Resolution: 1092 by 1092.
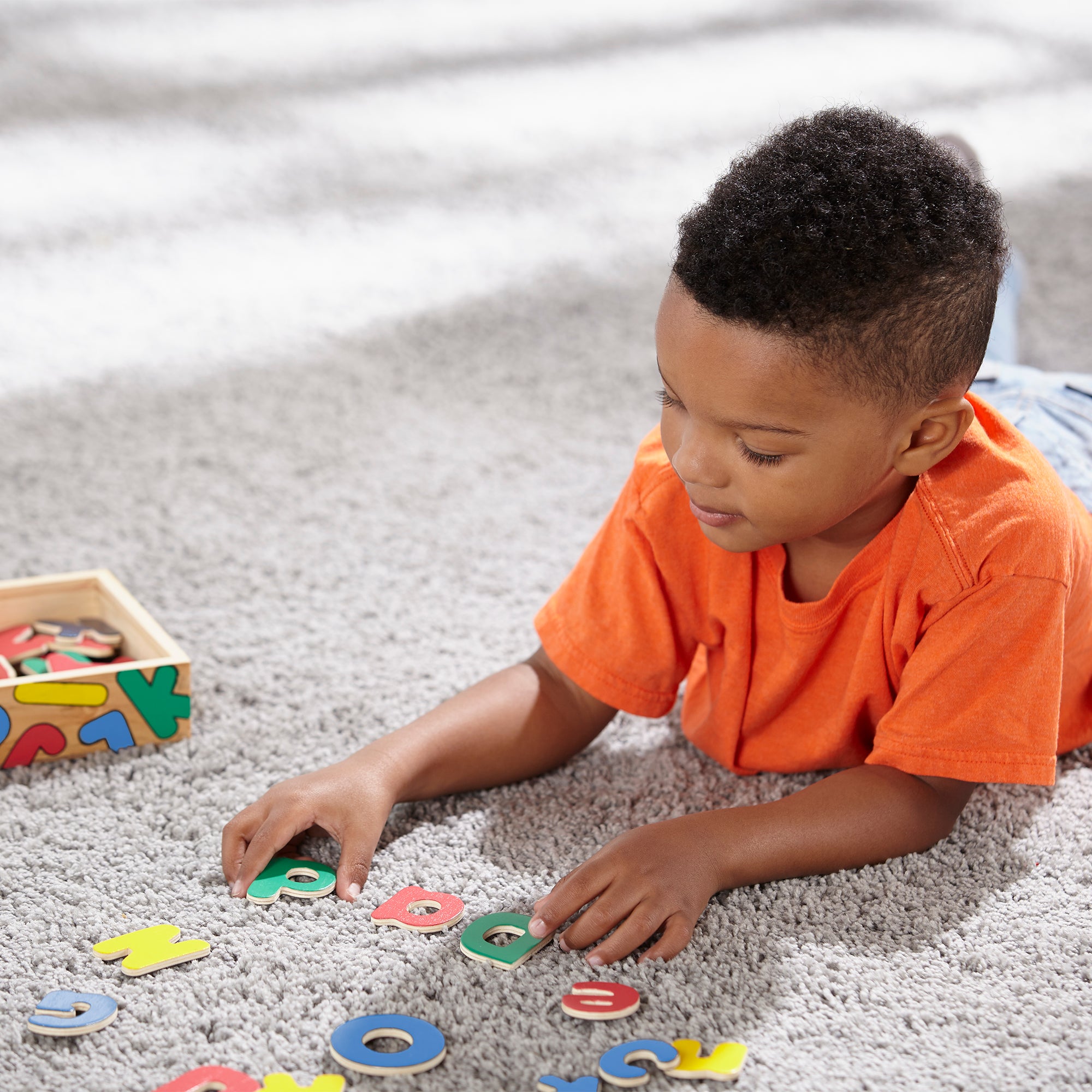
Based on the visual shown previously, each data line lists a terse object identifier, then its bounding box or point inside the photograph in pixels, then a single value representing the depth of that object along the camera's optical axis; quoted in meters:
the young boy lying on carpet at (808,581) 1.69
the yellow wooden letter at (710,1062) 1.66
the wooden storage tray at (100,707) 1.88
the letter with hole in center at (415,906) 1.76
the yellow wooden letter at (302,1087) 1.65
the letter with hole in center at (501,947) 1.74
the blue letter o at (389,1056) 1.66
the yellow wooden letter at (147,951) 1.72
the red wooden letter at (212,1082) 1.65
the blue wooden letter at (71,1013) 1.68
